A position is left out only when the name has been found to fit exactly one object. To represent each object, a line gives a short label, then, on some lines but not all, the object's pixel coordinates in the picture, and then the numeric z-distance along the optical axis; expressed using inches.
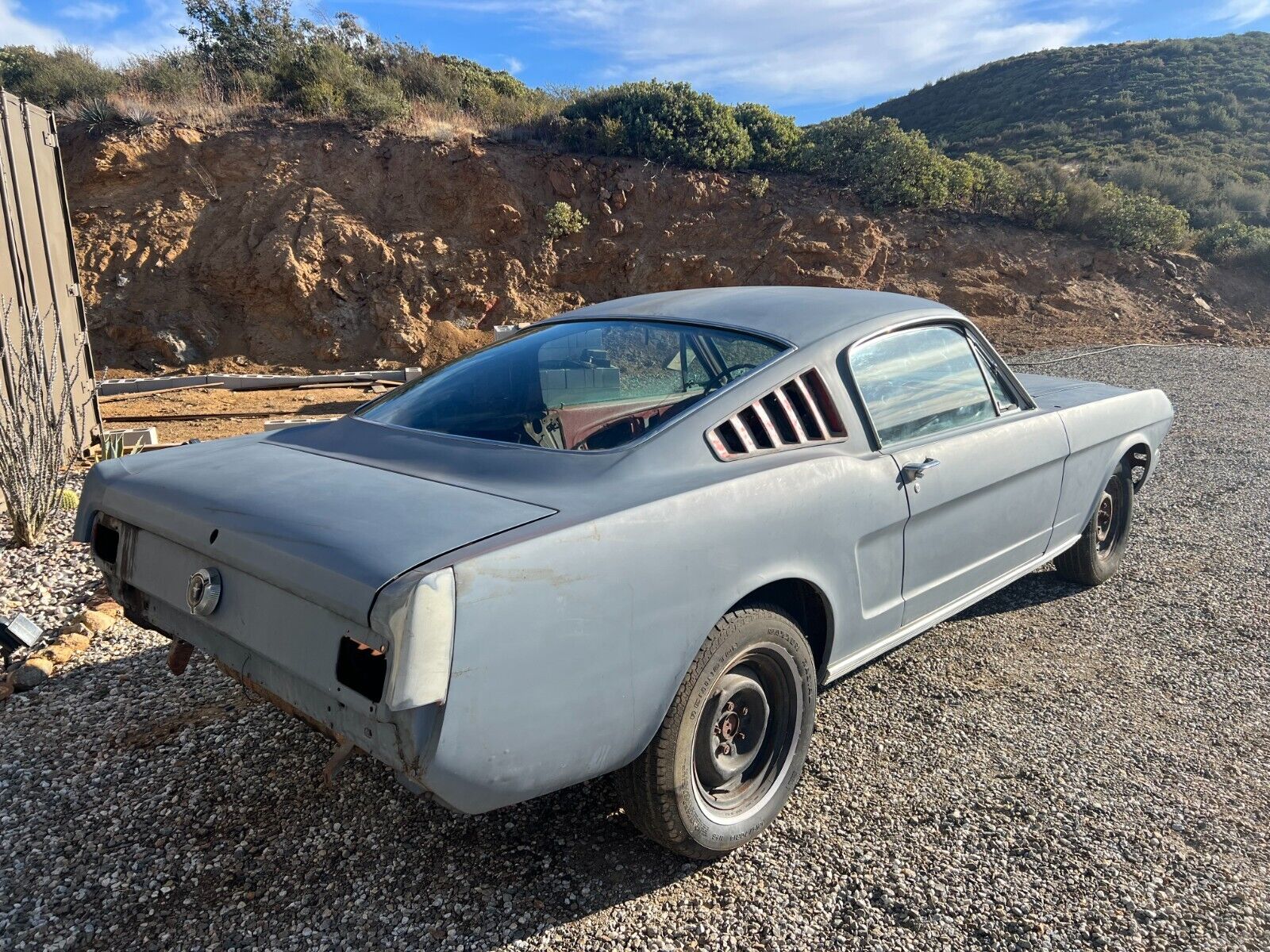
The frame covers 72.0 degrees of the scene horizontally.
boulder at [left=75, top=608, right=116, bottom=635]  151.3
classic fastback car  72.7
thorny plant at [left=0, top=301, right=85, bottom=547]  185.8
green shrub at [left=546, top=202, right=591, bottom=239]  717.9
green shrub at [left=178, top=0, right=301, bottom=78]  802.8
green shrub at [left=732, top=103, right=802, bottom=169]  787.4
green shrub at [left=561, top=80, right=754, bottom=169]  764.0
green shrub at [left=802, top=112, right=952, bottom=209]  767.7
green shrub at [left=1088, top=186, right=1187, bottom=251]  758.5
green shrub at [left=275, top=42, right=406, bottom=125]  752.3
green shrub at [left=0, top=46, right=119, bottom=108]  738.2
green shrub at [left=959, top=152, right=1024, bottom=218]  784.3
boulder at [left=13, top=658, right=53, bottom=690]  132.6
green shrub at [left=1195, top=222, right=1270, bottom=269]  770.8
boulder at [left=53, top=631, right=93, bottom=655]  144.4
